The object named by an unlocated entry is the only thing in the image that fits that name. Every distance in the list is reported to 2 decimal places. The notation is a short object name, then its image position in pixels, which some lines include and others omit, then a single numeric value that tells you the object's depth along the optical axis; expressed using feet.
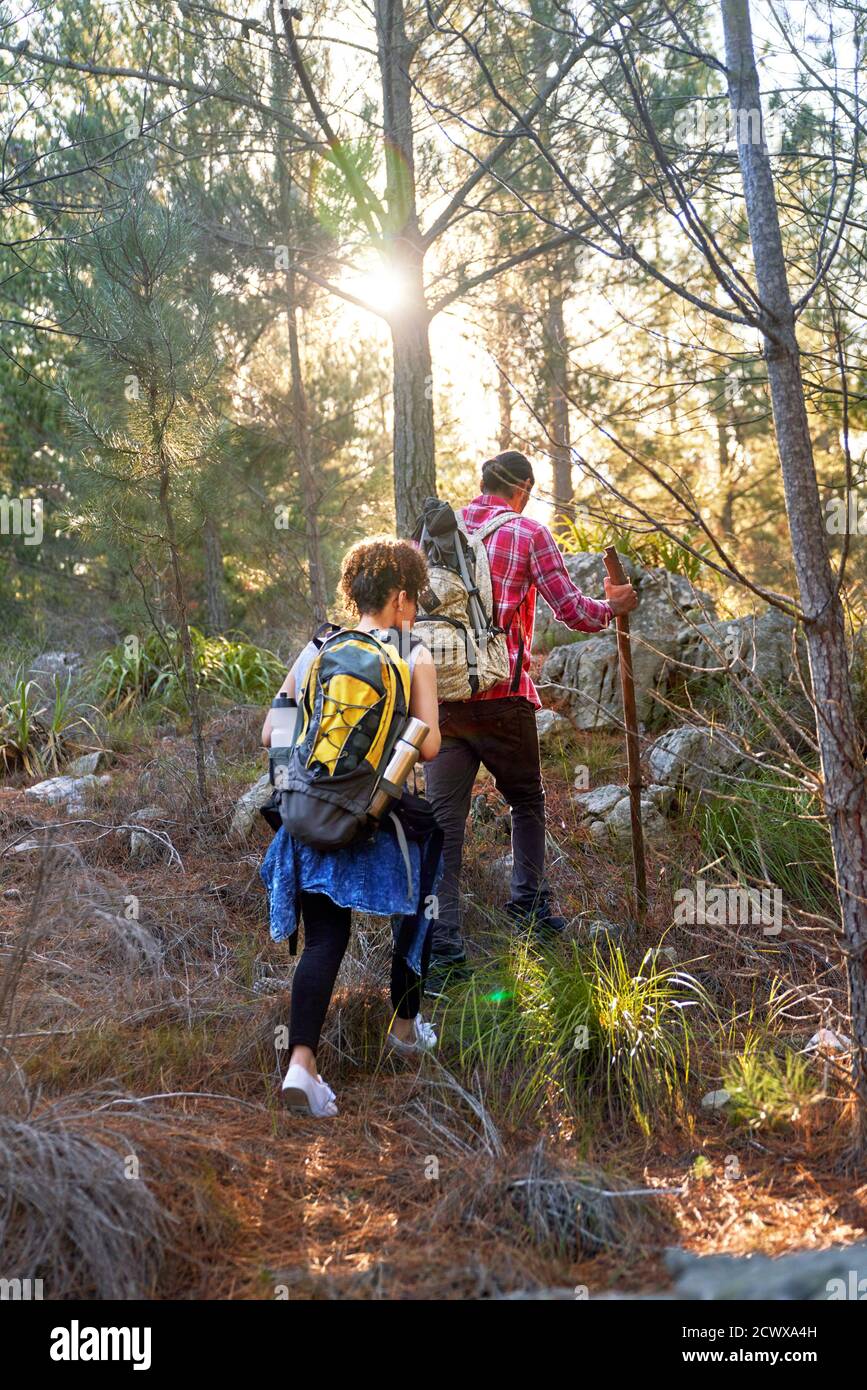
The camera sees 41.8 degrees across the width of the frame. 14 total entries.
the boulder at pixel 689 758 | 17.26
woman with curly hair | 10.53
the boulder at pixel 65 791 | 20.76
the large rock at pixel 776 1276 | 7.77
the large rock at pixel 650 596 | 22.27
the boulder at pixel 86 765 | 22.88
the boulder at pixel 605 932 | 13.87
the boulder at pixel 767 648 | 19.25
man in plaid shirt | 13.67
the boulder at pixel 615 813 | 16.87
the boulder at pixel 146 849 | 18.33
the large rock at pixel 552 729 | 20.57
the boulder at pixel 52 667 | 27.63
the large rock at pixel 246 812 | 18.61
